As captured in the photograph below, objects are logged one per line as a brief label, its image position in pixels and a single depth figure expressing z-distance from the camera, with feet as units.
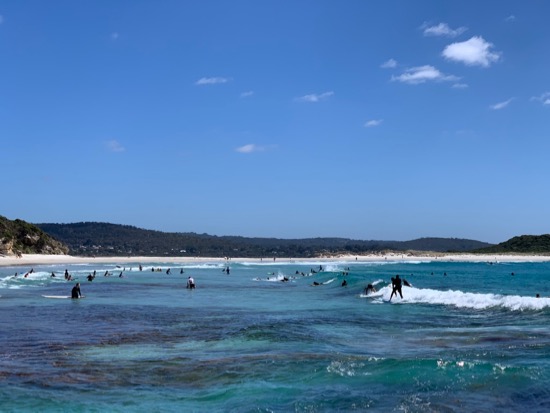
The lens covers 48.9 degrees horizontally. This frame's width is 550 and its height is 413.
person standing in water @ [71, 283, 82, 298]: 122.62
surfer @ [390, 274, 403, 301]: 119.44
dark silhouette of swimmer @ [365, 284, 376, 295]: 141.24
